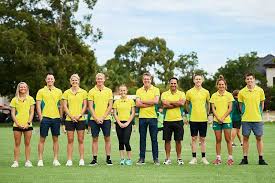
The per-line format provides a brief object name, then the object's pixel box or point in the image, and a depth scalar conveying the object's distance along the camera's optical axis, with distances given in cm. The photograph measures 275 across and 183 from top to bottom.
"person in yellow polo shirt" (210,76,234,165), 1263
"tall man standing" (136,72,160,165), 1273
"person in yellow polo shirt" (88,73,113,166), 1263
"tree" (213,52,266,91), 6525
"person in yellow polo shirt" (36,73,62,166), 1257
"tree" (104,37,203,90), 9038
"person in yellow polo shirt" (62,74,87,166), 1255
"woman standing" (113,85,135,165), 1280
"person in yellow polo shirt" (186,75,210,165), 1270
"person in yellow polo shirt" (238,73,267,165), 1253
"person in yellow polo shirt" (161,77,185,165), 1270
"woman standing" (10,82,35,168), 1238
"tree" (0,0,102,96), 4462
